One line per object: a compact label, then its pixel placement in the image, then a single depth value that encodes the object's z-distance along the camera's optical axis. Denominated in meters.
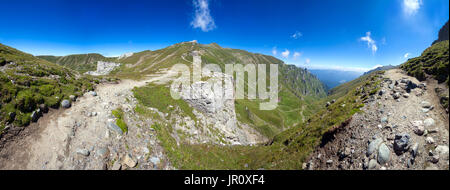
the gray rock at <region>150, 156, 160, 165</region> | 14.34
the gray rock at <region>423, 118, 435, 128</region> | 9.97
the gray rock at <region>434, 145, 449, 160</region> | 8.46
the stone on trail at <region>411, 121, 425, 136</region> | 9.88
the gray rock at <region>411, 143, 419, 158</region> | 9.23
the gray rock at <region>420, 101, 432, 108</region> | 11.16
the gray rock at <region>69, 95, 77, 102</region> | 16.57
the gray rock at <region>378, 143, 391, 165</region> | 10.04
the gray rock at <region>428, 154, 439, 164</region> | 8.40
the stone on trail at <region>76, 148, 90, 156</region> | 11.25
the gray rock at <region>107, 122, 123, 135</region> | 14.95
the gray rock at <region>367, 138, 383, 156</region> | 10.95
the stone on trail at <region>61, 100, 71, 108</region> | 14.98
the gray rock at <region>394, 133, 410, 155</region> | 9.70
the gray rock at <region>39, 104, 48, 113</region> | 13.12
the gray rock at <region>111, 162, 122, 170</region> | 11.74
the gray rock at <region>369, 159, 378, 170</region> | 10.16
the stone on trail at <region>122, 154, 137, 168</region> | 12.50
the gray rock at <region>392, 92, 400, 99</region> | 13.80
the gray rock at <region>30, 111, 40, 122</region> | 11.92
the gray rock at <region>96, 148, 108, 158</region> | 11.95
